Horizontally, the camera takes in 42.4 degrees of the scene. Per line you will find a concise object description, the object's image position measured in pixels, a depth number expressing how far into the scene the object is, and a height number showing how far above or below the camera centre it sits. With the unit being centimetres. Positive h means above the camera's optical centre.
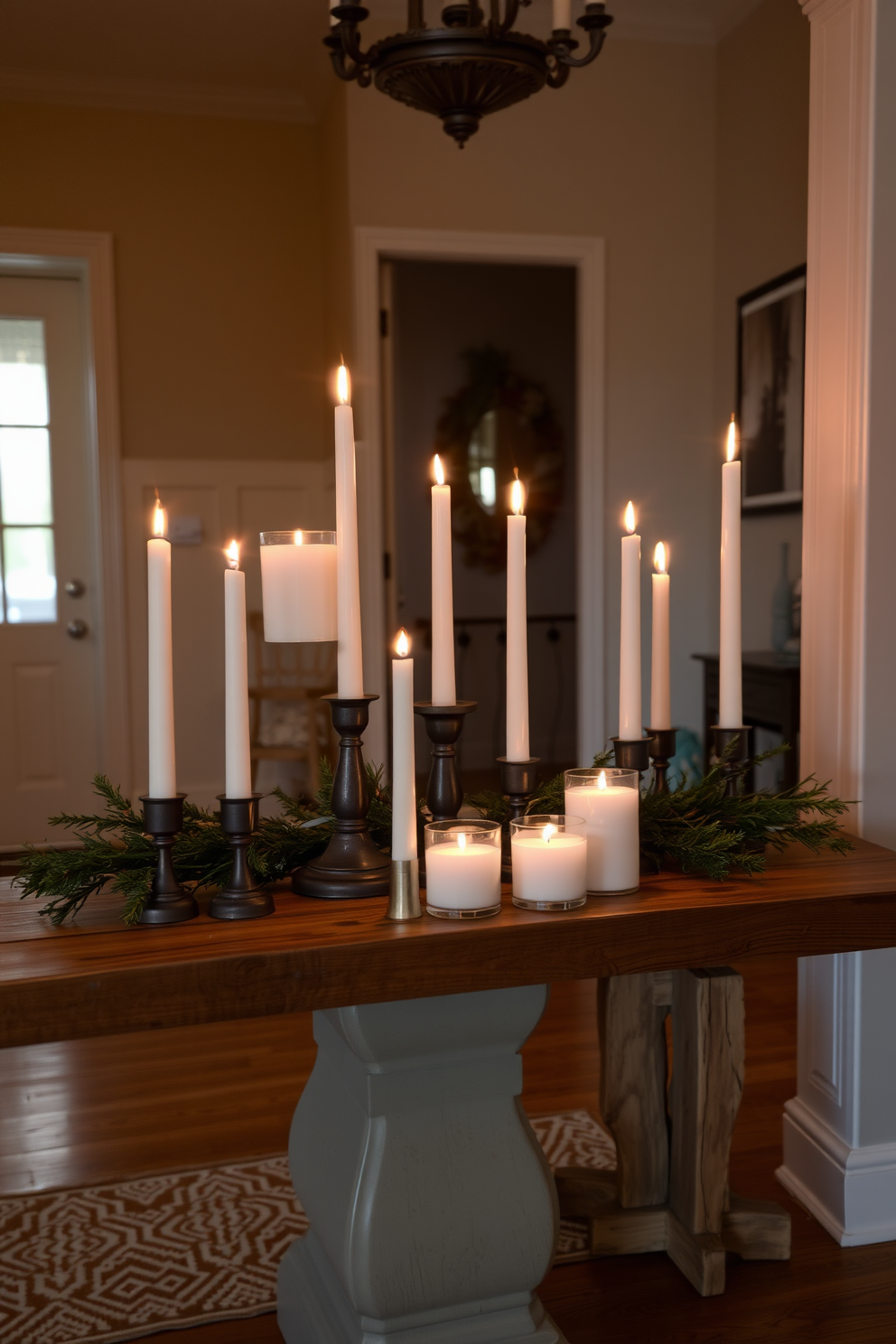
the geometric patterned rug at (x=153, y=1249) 171 -103
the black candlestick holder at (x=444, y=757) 128 -16
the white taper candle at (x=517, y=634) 133 -2
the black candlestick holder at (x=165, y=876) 118 -27
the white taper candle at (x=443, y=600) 131 +2
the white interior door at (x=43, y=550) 444 +26
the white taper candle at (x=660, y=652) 151 -5
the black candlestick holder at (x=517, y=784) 136 -20
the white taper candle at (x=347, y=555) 123 +6
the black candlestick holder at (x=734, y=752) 145 -18
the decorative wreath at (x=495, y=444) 603 +89
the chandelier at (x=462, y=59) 204 +101
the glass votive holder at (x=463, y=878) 119 -27
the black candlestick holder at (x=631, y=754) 142 -17
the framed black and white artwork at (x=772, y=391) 348 +70
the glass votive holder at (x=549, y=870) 121 -27
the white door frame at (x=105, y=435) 431 +69
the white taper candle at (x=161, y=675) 118 -6
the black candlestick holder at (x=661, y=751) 149 -18
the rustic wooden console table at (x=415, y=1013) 109 -38
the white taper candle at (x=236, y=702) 120 -9
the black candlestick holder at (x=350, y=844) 128 -26
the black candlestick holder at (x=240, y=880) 121 -28
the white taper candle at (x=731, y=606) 144 +1
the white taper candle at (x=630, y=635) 141 -3
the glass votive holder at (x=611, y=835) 128 -25
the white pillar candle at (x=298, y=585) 125 +3
